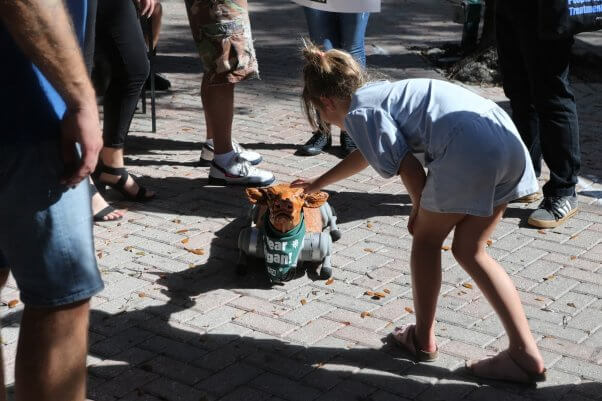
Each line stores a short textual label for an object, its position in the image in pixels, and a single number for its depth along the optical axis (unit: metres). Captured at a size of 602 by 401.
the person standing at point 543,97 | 5.29
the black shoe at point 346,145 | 6.66
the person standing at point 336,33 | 6.45
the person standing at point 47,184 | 2.47
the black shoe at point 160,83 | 8.40
